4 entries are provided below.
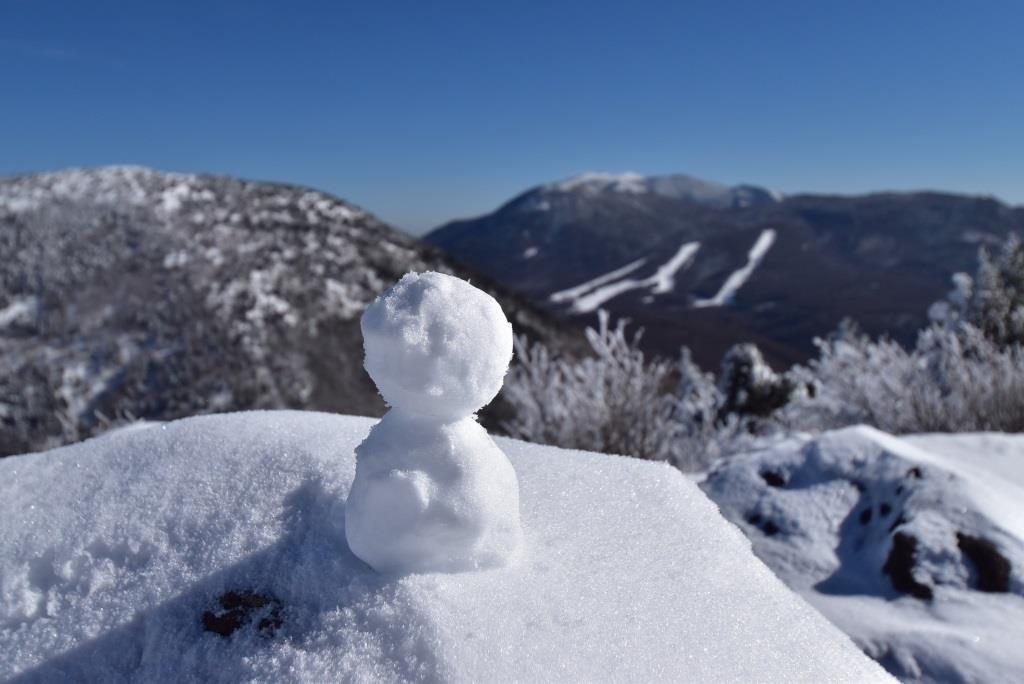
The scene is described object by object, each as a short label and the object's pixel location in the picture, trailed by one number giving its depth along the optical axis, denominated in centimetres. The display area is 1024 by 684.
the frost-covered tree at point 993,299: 878
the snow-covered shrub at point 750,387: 852
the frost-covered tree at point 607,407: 591
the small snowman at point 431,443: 141
